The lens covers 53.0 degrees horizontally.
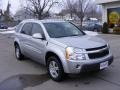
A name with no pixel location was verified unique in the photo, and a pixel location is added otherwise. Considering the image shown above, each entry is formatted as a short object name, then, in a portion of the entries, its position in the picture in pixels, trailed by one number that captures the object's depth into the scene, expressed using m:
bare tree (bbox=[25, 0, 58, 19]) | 16.29
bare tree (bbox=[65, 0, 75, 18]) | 22.25
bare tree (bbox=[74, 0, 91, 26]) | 18.82
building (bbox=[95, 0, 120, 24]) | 11.45
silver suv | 3.04
